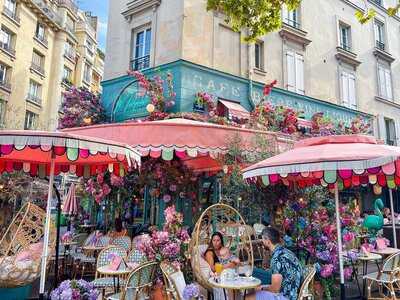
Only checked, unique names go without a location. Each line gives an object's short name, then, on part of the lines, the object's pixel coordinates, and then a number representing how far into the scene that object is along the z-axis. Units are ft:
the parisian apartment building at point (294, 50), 44.73
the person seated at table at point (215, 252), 18.99
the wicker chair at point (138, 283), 15.62
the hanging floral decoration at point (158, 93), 40.60
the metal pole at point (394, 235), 26.37
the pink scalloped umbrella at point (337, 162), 14.99
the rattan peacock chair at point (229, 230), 22.29
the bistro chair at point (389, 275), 19.36
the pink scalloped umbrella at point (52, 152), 13.56
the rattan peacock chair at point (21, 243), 18.83
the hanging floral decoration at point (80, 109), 45.29
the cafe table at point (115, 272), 18.61
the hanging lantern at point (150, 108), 40.38
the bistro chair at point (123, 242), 27.04
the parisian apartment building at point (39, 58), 86.48
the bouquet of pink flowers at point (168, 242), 18.25
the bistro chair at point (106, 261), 19.02
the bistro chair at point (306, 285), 14.94
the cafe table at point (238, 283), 15.38
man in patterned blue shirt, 14.99
